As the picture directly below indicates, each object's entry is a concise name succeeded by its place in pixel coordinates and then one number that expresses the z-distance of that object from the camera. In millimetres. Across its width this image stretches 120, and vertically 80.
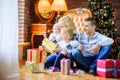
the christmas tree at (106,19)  5543
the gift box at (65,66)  3645
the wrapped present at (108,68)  3546
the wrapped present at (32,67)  3781
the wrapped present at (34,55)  4255
